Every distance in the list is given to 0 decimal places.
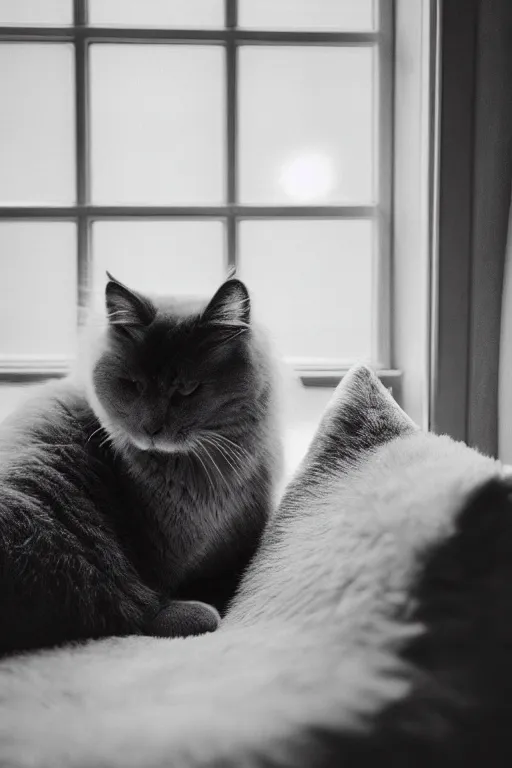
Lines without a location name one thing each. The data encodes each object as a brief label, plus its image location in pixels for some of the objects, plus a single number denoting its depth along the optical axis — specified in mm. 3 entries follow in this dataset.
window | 1511
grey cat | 856
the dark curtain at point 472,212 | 1242
